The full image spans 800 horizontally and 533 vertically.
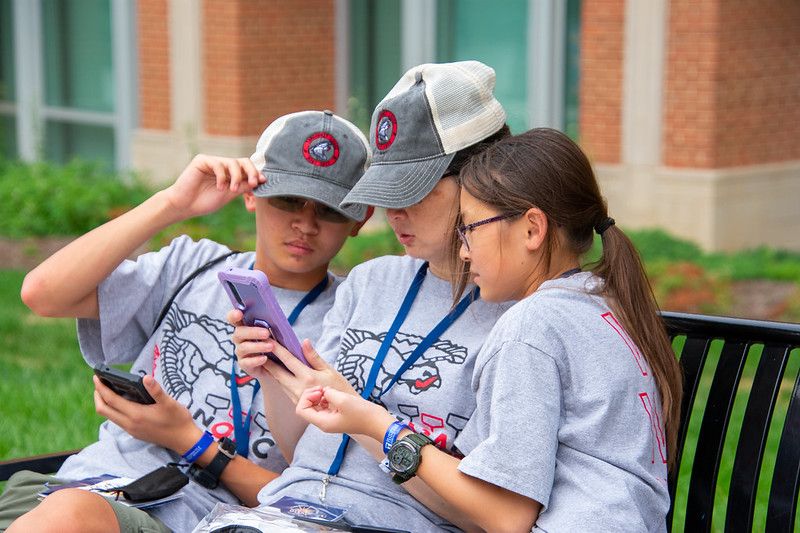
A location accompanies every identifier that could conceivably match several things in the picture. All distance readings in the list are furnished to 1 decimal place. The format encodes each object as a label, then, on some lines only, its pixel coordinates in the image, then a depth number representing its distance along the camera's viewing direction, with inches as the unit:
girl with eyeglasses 166.1
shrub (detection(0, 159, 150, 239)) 785.0
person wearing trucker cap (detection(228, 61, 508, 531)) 193.3
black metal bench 185.2
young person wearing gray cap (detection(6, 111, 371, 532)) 217.8
